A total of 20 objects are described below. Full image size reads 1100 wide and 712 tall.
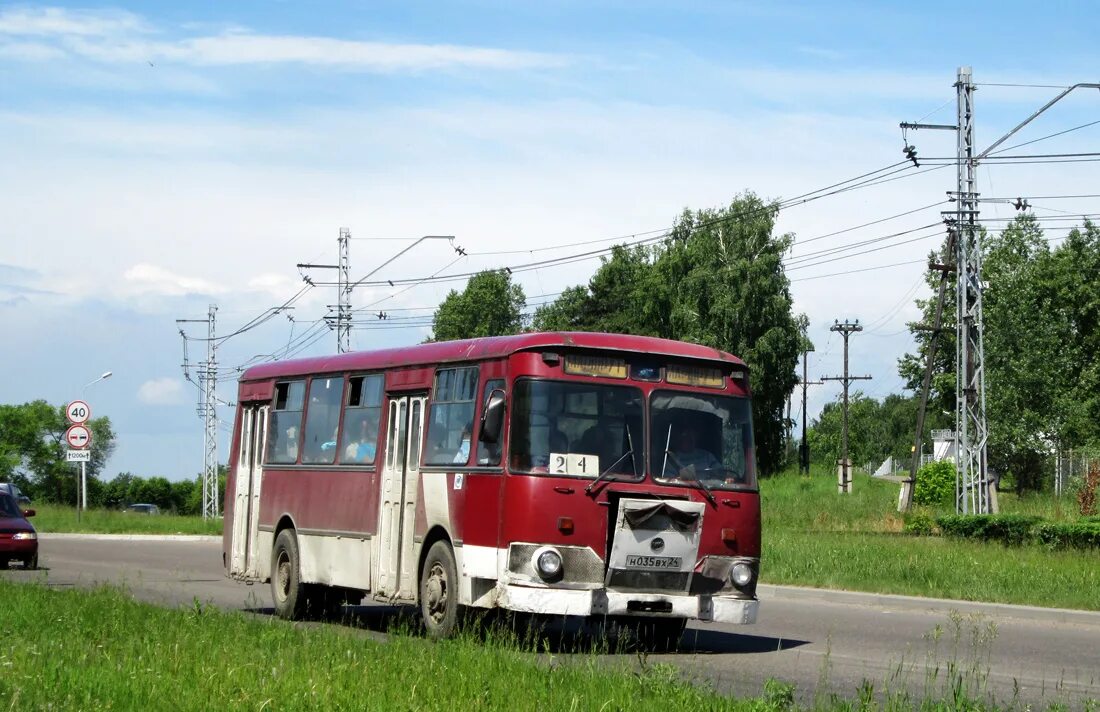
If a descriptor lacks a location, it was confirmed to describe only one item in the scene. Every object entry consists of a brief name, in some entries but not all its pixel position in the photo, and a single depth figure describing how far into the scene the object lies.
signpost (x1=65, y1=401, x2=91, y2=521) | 42.17
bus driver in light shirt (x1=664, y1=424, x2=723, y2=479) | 14.54
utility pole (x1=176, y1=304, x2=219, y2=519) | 75.06
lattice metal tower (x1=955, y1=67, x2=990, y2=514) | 36.78
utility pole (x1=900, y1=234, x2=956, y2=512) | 50.12
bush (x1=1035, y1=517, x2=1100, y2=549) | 29.05
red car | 27.95
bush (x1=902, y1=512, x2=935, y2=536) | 38.12
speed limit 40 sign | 42.34
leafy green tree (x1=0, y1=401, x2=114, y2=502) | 158.88
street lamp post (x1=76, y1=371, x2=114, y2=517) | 51.43
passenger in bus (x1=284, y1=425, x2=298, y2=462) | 18.69
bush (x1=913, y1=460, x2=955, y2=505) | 58.71
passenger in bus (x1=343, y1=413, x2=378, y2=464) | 16.83
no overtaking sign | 42.12
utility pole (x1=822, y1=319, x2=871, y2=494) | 93.54
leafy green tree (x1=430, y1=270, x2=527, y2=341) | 117.88
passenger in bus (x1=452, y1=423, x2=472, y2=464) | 14.79
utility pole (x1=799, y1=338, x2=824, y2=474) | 95.88
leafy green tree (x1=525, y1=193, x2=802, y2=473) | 90.12
